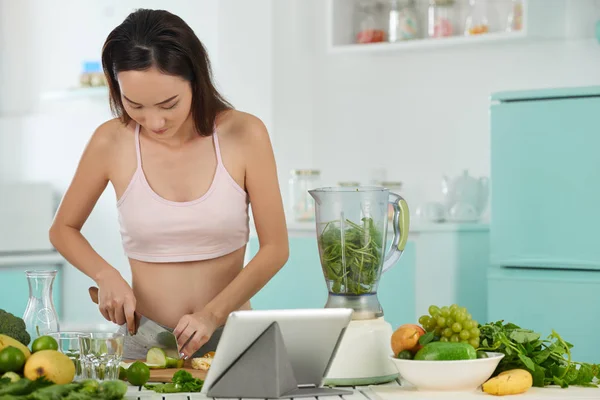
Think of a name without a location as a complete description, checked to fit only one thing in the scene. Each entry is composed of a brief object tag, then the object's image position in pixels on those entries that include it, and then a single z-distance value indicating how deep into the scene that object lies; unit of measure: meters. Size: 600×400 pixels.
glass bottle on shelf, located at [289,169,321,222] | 5.04
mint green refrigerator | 4.02
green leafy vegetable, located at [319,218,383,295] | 2.40
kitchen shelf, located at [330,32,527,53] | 4.66
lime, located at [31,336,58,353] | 2.20
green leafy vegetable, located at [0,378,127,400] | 2.00
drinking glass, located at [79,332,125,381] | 2.23
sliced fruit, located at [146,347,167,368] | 2.48
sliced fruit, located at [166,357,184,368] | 2.49
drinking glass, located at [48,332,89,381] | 2.31
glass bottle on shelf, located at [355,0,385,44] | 5.22
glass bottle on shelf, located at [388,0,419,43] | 5.10
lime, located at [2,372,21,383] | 2.09
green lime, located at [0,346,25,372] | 2.13
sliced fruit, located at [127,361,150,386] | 2.29
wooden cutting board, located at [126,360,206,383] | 2.38
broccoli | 2.32
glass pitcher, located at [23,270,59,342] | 2.47
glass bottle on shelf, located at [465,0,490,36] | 4.84
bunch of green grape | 2.33
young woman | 2.87
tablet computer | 2.15
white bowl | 2.26
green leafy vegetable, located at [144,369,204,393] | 2.28
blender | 2.38
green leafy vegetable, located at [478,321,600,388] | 2.35
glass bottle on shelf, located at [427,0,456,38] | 4.99
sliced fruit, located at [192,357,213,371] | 2.47
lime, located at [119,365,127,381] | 2.38
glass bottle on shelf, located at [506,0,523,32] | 4.68
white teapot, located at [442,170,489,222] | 4.75
